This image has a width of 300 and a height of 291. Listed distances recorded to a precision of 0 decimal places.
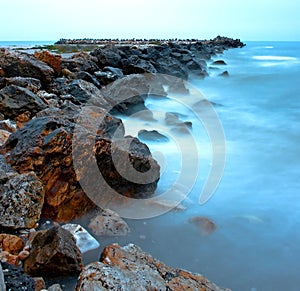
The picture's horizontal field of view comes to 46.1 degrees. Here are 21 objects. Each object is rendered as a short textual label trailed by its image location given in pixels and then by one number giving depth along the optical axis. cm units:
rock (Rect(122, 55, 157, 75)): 1145
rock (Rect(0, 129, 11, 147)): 375
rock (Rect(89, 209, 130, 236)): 285
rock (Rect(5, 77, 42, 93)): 595
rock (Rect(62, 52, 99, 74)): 930
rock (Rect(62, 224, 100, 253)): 261
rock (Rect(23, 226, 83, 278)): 212
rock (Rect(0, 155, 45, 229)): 259
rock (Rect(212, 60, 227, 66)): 2290
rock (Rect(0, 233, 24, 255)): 230
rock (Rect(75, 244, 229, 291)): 167
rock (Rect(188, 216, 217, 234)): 314
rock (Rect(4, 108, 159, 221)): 296
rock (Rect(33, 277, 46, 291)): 188
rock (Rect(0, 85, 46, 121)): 480
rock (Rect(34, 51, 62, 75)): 838
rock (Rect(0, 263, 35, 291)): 182
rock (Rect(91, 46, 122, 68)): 1173
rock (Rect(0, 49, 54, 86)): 704
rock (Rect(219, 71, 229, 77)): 1667
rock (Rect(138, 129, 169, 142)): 569
